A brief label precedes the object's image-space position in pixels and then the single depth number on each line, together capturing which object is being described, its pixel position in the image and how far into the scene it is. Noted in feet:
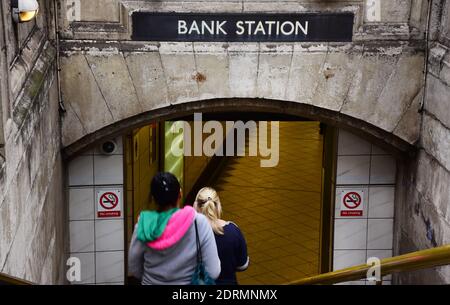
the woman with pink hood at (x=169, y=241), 10.20
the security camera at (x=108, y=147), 23.09
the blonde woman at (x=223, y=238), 12.85
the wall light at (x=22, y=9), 15.39
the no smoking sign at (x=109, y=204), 23.41
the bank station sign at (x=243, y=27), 20.79
